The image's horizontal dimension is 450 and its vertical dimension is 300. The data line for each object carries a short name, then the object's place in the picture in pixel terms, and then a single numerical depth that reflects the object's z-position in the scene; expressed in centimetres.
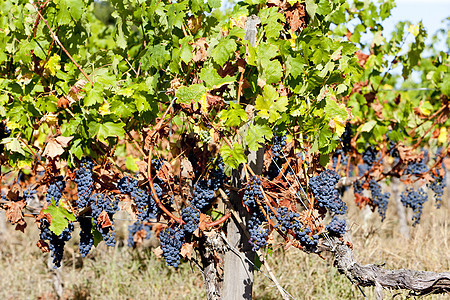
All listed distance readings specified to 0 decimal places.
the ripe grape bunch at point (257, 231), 464
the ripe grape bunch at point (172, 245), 503
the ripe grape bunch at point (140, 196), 501
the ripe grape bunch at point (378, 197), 783
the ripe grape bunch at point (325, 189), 463
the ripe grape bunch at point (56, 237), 542
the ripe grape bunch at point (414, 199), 819
